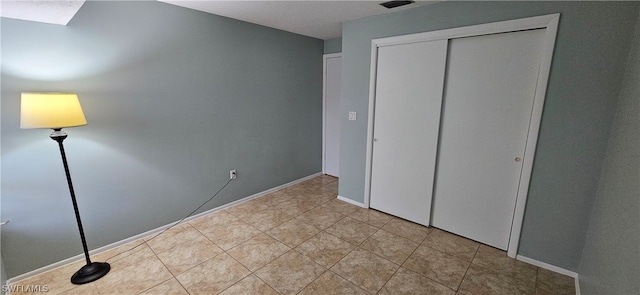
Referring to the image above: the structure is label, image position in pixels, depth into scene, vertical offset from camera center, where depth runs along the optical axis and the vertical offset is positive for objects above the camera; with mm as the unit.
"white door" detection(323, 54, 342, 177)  4002 -89
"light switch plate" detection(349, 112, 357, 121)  3043 -110
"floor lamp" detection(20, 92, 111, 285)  1541 -67
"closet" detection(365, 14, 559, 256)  2004 -140
